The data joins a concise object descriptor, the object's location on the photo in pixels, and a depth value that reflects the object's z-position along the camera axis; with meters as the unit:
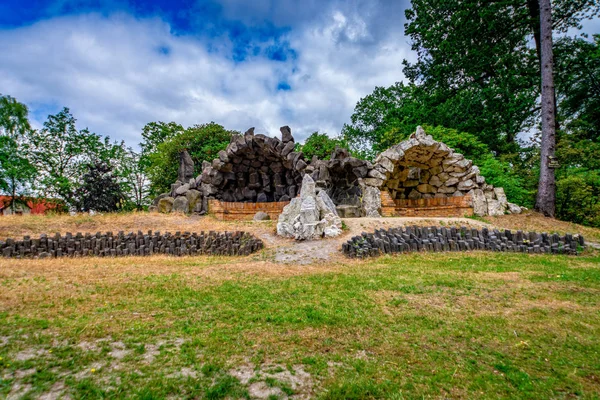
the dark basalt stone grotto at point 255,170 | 14.25
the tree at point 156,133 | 27.08
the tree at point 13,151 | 19.14
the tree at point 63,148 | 22.24
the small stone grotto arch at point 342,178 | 13.04
